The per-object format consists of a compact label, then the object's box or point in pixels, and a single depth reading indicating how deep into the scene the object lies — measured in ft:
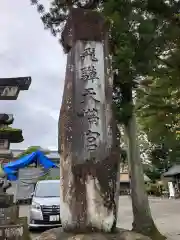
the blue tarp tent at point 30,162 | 36.16
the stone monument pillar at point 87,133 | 9.45
